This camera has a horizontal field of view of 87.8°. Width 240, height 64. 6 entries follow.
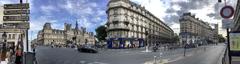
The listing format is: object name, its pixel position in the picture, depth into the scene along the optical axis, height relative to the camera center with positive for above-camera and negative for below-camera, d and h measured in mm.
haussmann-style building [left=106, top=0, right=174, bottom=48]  32891 +2071
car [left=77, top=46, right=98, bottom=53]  21141 -3002
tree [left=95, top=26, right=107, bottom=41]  42776 -222
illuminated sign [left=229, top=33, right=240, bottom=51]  4540 -384
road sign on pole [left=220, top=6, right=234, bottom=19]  4288 +649
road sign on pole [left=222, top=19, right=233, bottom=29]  4357 +266
